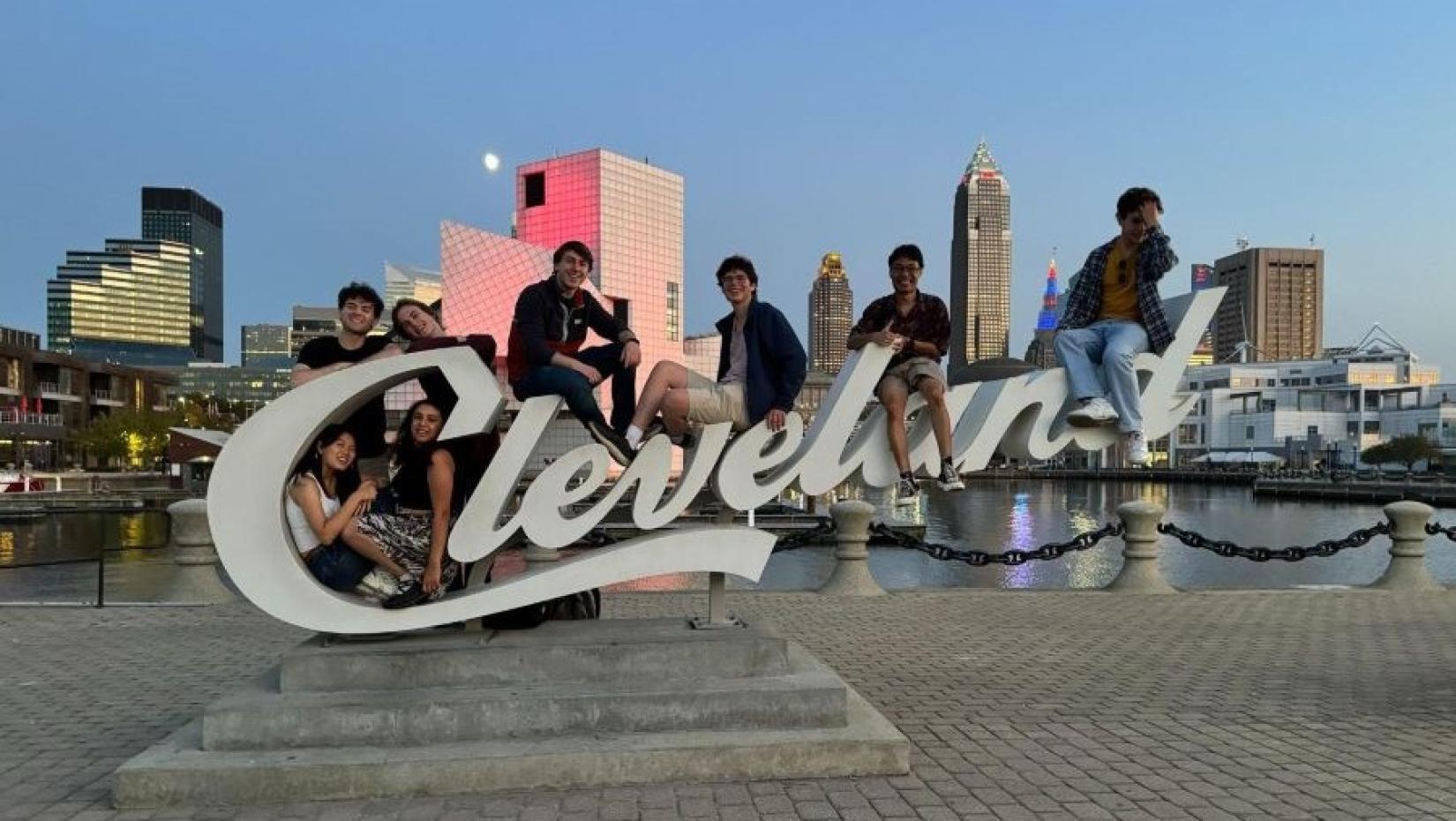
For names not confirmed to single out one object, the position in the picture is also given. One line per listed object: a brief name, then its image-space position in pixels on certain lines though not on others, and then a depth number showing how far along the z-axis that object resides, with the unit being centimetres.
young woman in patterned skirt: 538
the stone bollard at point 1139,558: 1206
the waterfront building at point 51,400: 6844
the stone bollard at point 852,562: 1163
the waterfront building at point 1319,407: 9312
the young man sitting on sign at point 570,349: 550
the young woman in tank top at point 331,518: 527
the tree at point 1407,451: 7962
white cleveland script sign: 510
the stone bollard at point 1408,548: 1192
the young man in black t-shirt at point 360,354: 570
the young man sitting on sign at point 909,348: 589
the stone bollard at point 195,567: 1091
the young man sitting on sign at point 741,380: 580
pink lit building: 4622
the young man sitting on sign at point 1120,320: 591
